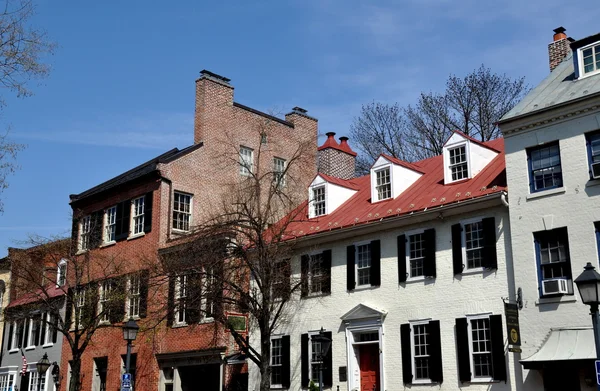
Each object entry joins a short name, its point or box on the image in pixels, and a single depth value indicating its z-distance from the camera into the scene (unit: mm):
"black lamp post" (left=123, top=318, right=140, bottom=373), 22700
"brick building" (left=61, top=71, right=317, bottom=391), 29781
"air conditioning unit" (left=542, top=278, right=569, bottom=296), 19141
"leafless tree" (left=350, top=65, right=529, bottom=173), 38062
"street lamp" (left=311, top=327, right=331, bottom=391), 21094
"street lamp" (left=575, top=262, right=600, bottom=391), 12742
